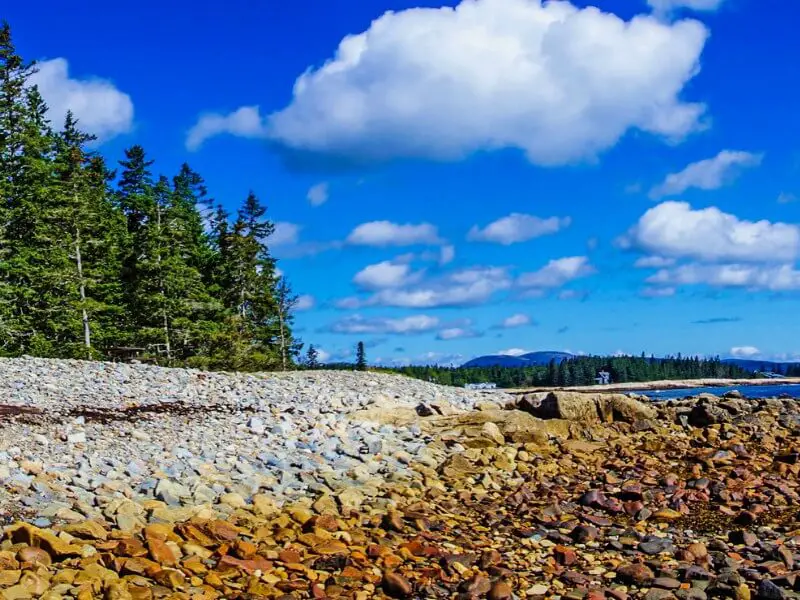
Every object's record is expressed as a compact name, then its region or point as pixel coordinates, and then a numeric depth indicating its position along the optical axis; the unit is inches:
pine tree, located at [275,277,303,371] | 1925.4
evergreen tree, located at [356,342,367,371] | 2400.3
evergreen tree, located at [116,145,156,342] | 1593.3
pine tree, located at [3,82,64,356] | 1295.5
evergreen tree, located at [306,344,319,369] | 2140.0
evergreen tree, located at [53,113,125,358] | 1376.7
